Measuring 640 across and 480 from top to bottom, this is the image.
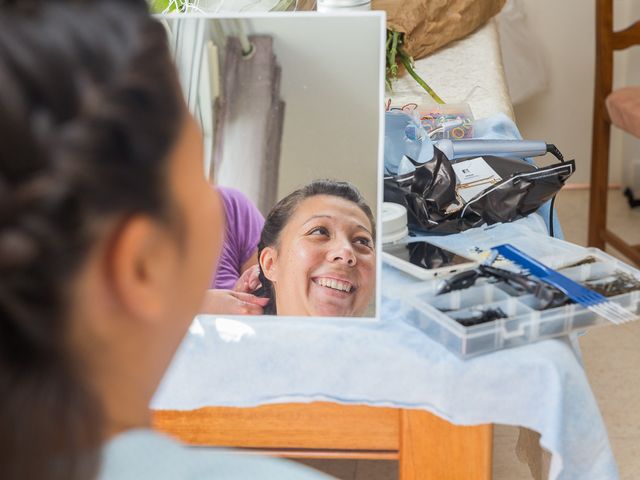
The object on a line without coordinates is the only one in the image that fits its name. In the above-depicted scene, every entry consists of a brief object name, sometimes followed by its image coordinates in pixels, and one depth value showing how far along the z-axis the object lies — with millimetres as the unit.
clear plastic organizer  953
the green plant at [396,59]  1972
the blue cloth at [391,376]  952
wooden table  989
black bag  1224
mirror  994
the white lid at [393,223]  1150
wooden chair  2367
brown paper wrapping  2129
